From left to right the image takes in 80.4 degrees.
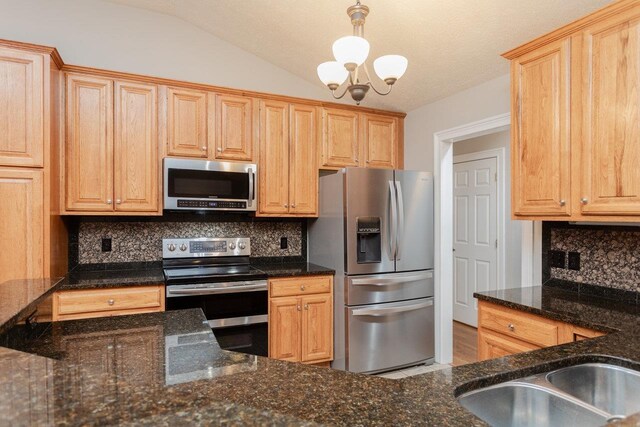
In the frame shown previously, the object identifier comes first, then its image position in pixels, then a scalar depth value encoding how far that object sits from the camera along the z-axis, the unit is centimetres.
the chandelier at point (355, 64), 158
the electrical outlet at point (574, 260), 228
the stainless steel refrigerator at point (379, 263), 306
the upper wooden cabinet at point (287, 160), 324
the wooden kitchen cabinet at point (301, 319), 296
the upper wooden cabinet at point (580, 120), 171
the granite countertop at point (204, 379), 55
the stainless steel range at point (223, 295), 268
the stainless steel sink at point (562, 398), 98
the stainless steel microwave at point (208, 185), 290
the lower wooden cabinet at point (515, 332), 176
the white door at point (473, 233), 438
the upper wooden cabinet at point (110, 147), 270
